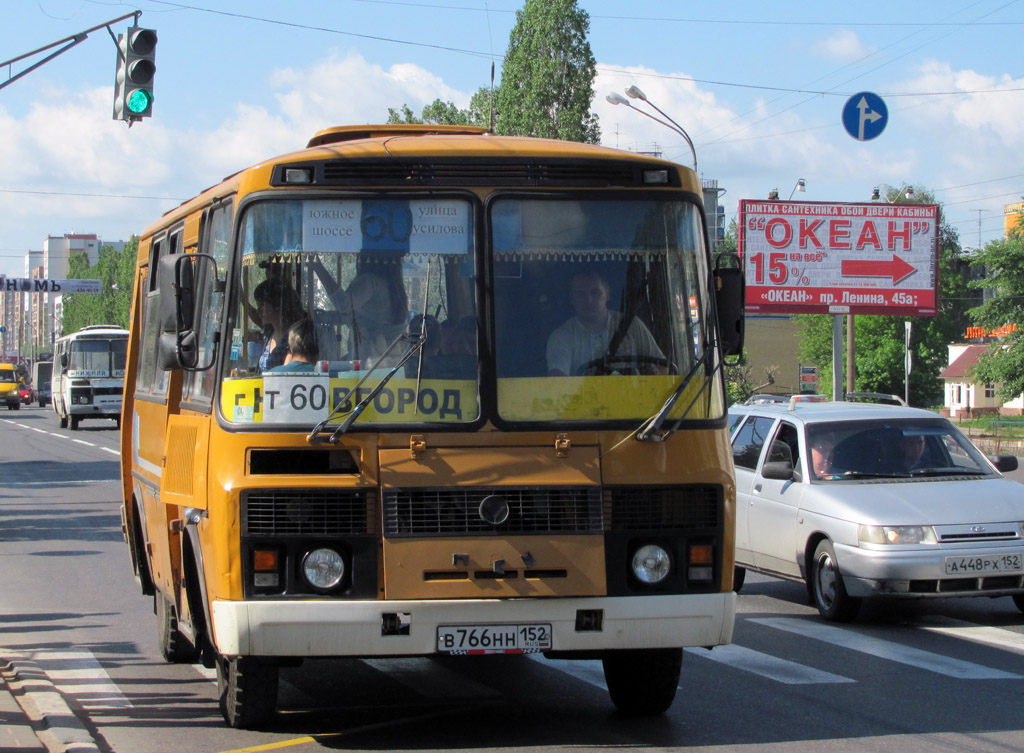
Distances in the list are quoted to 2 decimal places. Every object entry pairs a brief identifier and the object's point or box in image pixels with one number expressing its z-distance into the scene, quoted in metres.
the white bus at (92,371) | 46.56
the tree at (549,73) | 63.25
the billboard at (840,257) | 33.34
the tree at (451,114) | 73.69
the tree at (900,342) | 89.00
